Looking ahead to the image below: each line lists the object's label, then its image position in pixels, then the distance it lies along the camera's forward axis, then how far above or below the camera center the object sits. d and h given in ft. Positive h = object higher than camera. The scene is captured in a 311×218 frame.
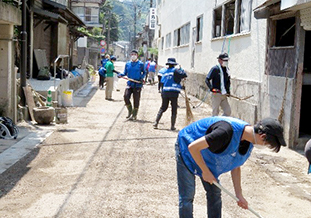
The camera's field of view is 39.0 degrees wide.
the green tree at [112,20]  220.02 +21.99
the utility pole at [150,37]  207.19 +12.48
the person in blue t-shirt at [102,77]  74.31 -2.61
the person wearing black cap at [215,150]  10.47 -2.20
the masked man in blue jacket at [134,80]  39.17 -1.50
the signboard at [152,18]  159.94 +16.55
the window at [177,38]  92.31 +5.73
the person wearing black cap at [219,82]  32.60 -1.21
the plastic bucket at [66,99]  47.32 -4.08
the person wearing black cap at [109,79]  57.57 -2.18
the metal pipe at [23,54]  36.80 +0.48
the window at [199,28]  65.77 +5.66
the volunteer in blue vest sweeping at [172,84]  34.40 -1.57
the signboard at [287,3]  25.39 +3.80
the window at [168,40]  108.02 +5.95
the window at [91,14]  165.78 +17.93
